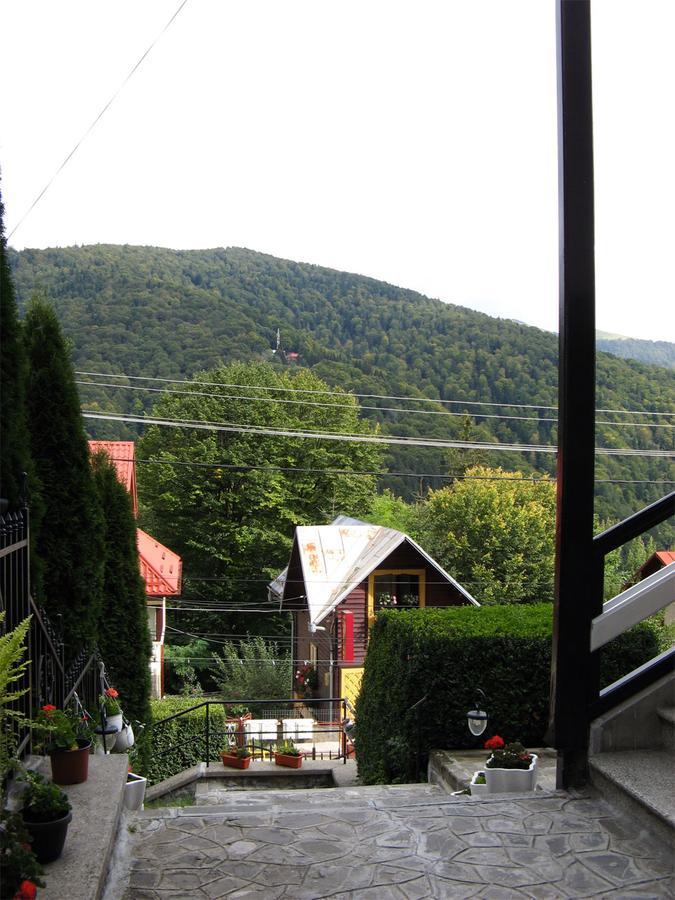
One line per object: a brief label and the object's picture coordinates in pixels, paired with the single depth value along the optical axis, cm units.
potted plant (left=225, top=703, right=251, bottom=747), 1487
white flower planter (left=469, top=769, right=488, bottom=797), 452
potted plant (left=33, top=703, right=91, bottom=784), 286
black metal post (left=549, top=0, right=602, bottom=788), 305
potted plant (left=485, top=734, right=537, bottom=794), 441
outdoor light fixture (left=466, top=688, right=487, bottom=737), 561
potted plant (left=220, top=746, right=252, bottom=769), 887
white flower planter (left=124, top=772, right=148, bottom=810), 405
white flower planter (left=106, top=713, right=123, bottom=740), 455
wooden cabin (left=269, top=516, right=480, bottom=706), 1788
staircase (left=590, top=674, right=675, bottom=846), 293
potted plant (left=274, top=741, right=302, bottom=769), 921
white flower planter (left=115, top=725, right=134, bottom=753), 465
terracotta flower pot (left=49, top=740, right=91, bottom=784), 288
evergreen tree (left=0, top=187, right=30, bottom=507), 366
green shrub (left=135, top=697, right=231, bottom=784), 1062
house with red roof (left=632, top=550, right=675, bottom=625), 997
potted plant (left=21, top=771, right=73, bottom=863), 222
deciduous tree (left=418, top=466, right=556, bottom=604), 2677
